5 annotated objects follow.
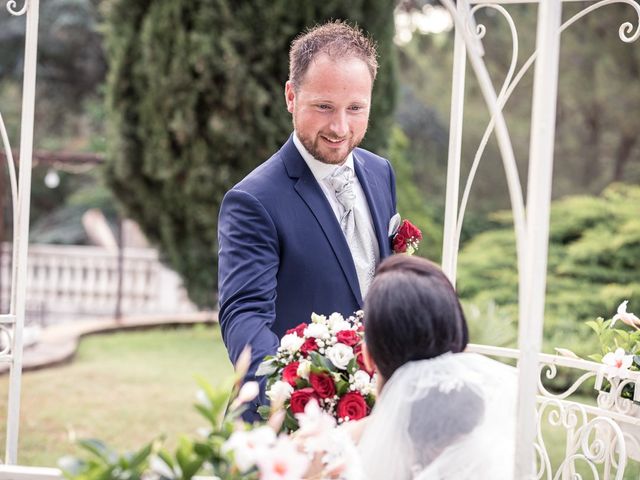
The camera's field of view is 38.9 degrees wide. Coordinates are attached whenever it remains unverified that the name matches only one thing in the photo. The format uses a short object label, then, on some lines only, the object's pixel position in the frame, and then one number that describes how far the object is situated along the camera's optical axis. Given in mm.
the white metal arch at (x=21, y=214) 3475
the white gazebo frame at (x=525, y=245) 1814
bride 2133
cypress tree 8555
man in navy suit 2805
